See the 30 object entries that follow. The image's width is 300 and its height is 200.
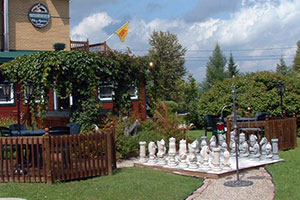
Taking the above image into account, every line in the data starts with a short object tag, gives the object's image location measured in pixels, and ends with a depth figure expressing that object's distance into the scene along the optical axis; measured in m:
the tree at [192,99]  24.45
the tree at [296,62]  60.03
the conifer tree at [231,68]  65.25
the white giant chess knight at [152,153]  10.42
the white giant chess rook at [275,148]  10.52
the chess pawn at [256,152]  10.56
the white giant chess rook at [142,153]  10.59
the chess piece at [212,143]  11.35
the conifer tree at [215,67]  68.81
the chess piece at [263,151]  10.47
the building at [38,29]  20.58
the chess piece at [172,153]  9.88
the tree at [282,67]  64.39
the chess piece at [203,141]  11.50
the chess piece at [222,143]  11.31
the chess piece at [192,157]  9.50
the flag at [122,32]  25.48
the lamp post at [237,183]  7.92
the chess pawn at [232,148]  11.24
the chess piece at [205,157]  9.26
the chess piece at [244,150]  11.05
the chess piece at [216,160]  8.94
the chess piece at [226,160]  9.23
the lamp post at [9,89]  11.47
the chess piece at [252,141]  11.09
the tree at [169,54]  46.27
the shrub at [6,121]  14.70
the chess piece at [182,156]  9.69
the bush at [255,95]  20.02
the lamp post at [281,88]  16.03
